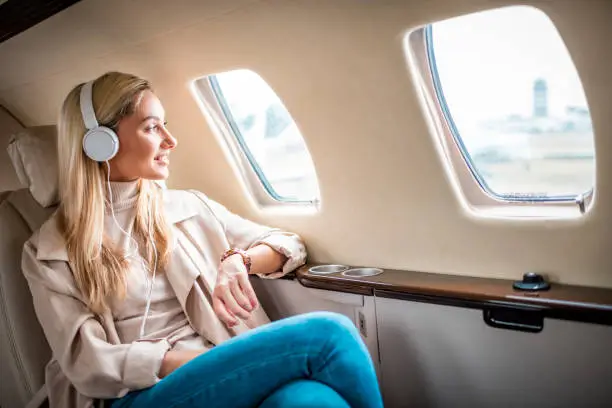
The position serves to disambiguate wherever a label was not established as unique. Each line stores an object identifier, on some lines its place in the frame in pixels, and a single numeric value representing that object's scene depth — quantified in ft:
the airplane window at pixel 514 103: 6.09
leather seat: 6.68
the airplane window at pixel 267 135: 8.96
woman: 5.40
